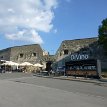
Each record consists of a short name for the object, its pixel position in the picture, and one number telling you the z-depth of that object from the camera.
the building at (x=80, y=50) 22.12
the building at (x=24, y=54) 27.61
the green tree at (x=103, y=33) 20.58
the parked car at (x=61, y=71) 18.75
